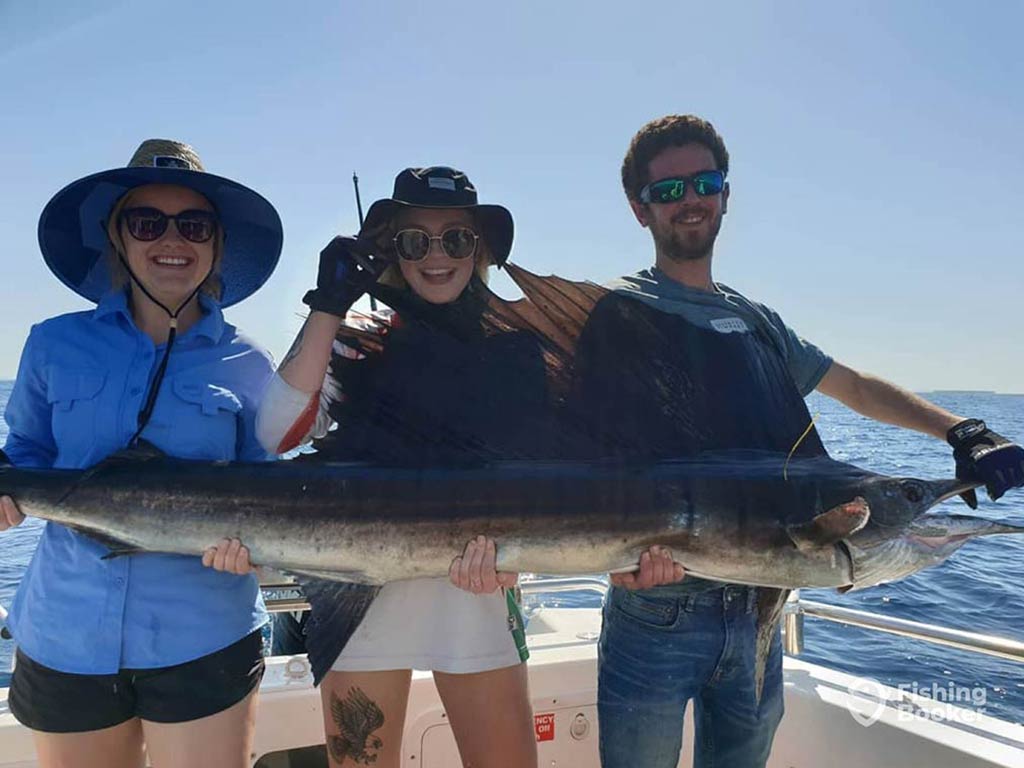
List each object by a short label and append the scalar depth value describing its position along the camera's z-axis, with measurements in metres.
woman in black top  1.85
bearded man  1.88
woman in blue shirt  1.72
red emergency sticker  2.83
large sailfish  1.80
